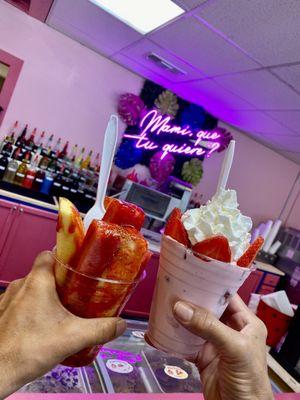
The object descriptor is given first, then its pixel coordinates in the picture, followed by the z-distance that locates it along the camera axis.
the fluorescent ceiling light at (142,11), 2.46
